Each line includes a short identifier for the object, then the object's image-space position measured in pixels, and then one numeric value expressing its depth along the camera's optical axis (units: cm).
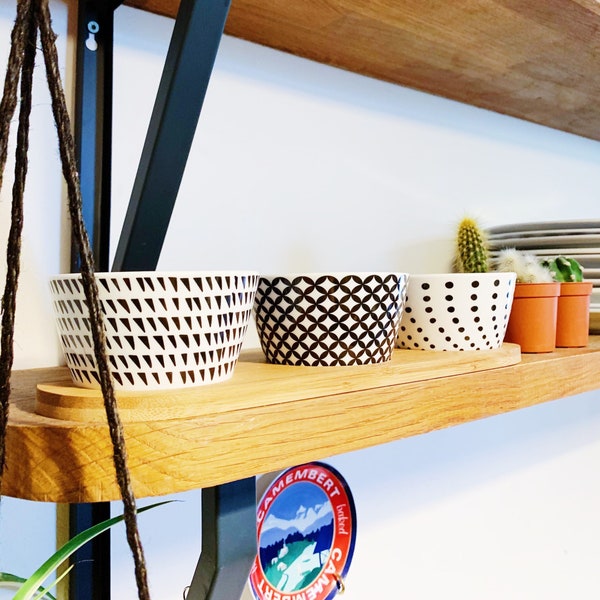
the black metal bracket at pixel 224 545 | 33
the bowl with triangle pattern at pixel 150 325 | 31
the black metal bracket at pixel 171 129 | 36
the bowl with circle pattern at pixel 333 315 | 40
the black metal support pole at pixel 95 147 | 49
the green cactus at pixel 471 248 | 68
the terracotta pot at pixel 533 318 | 58
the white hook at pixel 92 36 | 49
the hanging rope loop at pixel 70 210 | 24
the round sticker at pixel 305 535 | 64
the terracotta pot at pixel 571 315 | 63
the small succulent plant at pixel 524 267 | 61
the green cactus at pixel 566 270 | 66
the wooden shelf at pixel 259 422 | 27
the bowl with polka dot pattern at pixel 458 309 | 49
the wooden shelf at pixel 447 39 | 54
